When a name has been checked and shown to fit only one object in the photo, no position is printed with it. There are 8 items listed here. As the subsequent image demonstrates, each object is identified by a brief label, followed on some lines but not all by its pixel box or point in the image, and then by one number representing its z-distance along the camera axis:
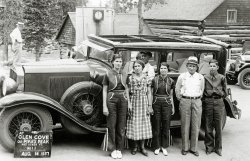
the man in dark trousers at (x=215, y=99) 6.29
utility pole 20.75
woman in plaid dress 6.05
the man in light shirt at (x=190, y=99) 6.17
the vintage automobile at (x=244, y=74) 13.91
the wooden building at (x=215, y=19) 25.19
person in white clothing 13.99
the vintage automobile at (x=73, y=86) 5.97
